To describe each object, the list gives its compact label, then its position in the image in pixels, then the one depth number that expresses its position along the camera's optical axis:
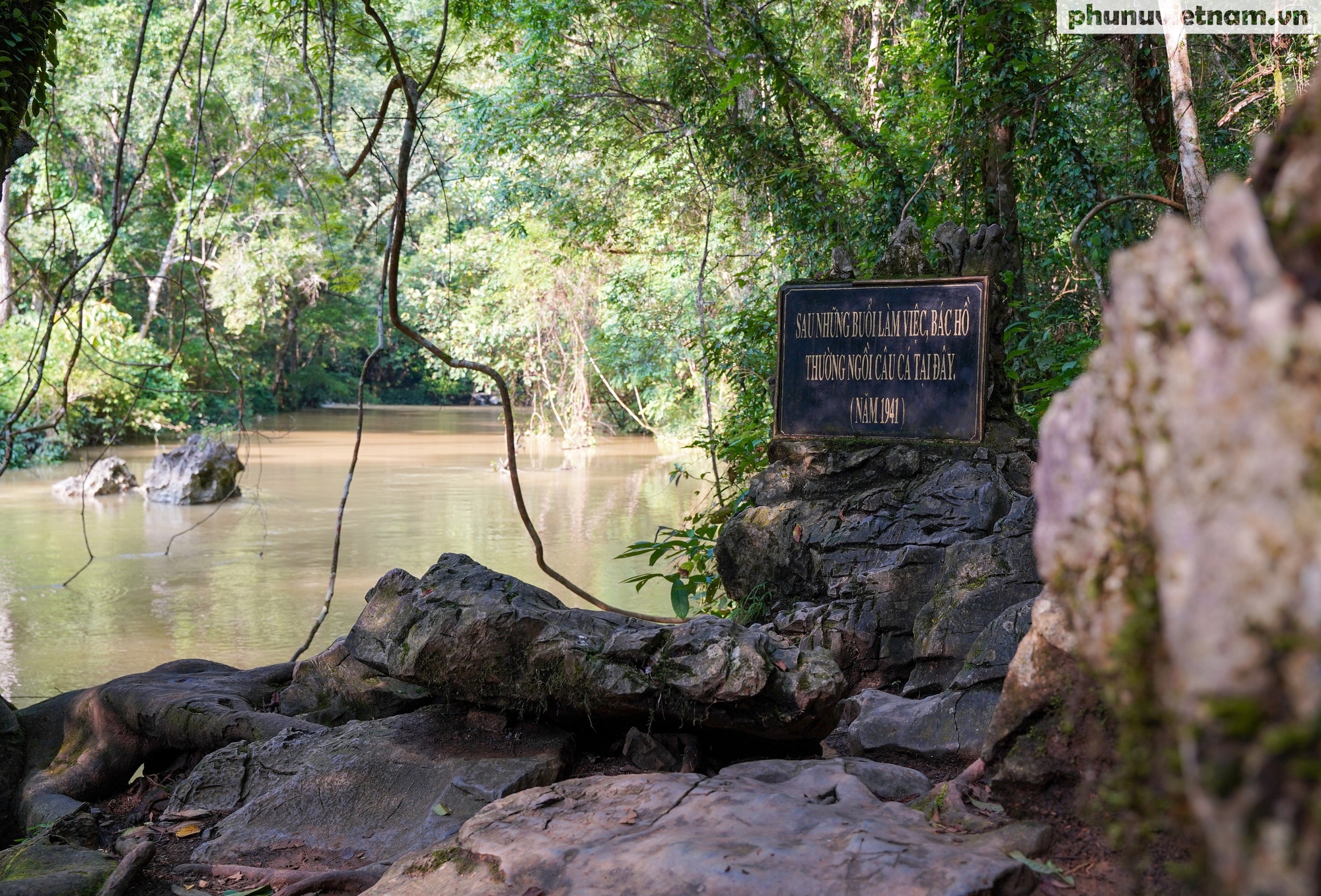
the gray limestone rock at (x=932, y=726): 3.61
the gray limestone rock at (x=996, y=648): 3.79
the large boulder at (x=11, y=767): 4.20
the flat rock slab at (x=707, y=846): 2.14
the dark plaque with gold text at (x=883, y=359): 5.43
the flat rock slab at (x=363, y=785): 3.28
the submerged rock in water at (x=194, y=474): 14.07
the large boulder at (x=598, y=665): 3.35
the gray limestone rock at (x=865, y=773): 2.88
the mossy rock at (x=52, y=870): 2.93
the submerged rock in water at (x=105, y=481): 14.41
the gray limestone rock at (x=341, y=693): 4.46
